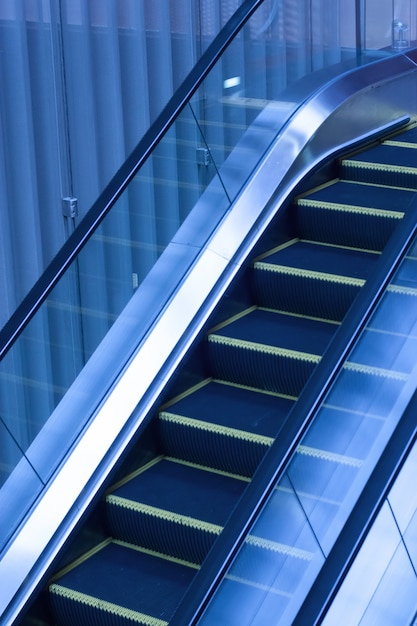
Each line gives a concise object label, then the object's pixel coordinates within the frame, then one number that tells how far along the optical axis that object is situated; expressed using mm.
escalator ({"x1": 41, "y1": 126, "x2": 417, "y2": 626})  4625
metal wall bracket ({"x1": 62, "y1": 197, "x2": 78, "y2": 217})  7449
